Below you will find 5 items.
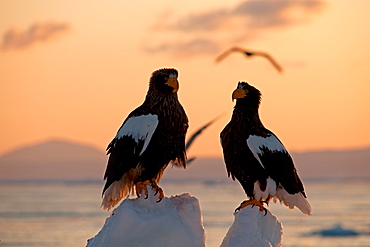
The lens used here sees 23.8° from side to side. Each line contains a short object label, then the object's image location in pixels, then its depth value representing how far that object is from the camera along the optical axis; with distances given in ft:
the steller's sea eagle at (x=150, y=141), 43.01
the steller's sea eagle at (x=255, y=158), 45.78
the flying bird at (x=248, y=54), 56.80
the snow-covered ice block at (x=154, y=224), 40.24
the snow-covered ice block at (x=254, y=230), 42.09
